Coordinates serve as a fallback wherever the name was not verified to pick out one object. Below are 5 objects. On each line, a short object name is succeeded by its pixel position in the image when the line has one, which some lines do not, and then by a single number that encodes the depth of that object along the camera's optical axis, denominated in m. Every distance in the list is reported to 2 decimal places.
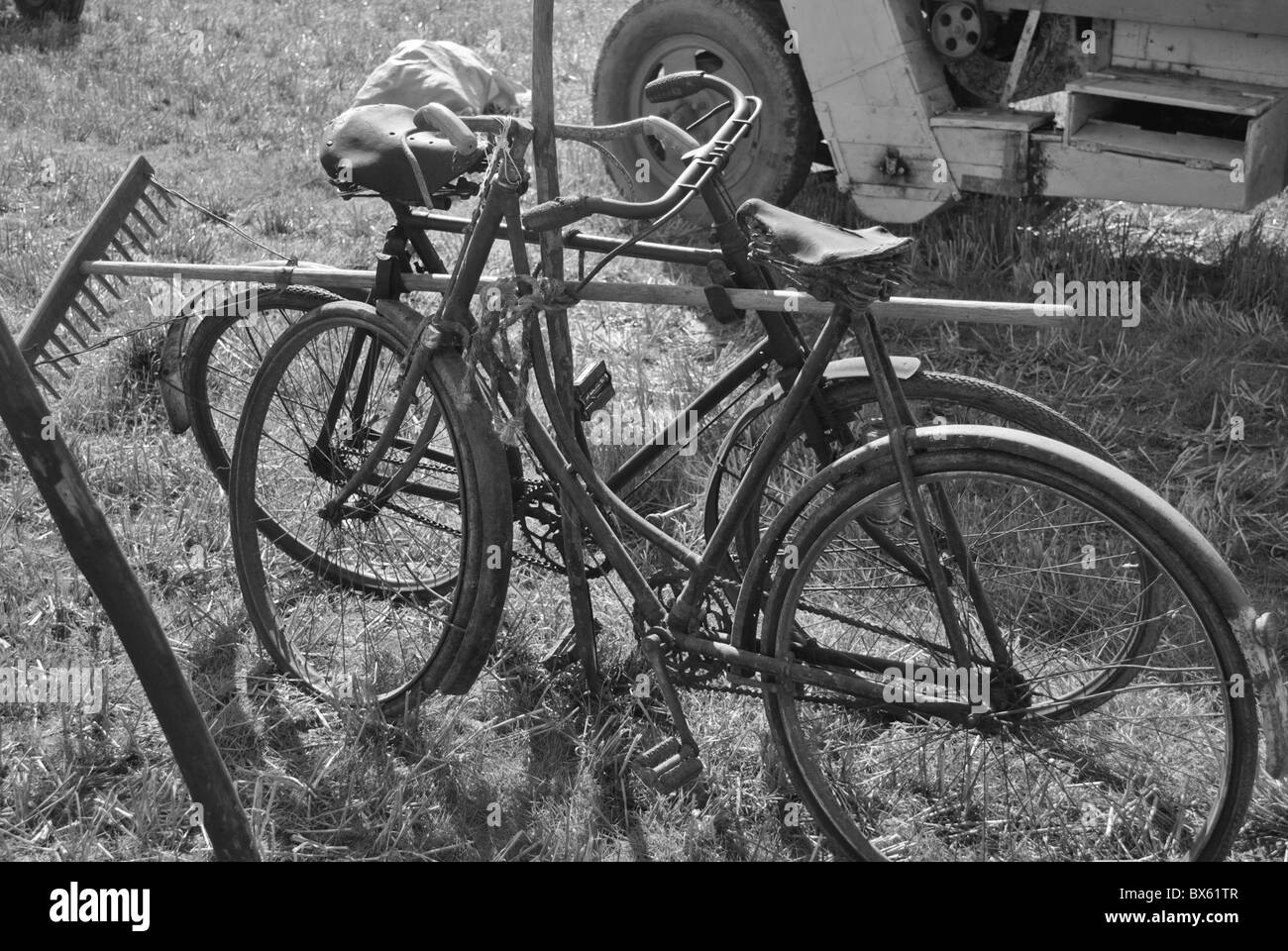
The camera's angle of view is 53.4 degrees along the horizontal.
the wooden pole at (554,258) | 2.74
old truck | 4.33
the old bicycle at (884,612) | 2.42
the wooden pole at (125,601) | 2.14
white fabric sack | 5.52
